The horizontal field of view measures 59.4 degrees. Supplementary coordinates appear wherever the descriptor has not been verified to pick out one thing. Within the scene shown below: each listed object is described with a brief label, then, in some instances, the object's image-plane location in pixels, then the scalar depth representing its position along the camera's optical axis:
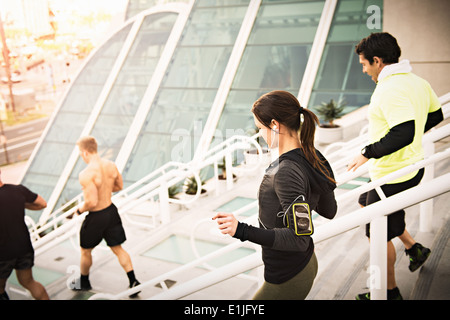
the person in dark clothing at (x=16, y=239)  3.47
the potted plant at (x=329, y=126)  7.23
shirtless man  3.80
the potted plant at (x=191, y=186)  5.95
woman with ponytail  1.40
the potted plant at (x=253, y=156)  5.80
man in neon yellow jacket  1.98
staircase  2.52
